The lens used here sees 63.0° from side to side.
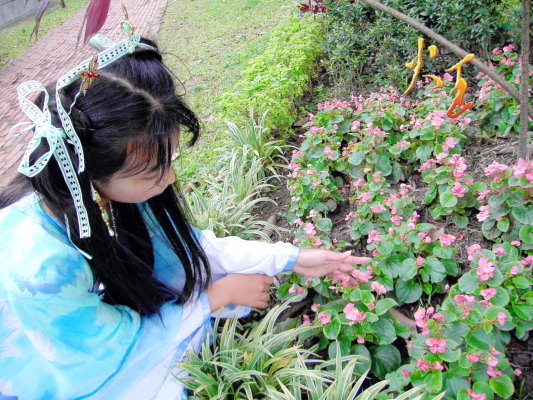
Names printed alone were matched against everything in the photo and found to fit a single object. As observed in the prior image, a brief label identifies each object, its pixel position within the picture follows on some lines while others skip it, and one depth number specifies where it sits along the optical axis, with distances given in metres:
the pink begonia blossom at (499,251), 1.54
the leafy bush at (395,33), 2.75
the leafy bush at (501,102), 2.29
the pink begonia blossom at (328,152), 2.43
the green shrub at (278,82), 2.97
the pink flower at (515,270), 1.46
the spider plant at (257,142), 2.96
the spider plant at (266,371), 1.47
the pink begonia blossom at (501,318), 1.30
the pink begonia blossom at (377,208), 2.00
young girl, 1.19
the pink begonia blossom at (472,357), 1.29
